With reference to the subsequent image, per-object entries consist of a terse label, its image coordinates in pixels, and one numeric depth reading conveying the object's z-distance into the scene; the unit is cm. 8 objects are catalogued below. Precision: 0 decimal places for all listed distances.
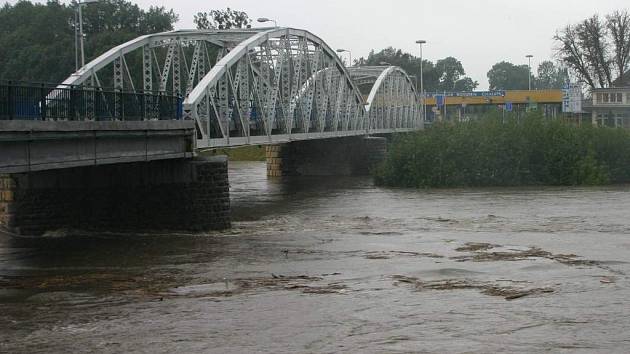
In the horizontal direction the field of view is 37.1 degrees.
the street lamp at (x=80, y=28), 4559
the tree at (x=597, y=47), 10750
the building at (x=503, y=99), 12006
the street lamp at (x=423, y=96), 10438
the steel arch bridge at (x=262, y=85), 3803
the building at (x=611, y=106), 10606
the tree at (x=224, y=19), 12938
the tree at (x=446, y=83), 19000
